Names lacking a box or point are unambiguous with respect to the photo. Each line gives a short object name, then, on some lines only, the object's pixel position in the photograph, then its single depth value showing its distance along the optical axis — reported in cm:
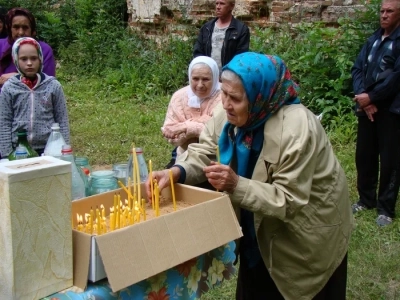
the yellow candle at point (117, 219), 180
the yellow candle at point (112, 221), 179
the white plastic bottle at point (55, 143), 250
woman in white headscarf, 377
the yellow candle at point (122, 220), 181
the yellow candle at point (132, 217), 185
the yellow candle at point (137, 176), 204
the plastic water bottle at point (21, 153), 239
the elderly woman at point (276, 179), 197
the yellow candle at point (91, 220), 176
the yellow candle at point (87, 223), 177
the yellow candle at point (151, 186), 209
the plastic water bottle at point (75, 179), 219
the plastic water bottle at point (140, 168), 236
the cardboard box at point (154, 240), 158
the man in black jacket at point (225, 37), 598
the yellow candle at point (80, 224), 181
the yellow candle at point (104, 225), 175
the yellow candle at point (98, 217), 175
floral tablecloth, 162
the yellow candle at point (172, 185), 211
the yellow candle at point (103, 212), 191
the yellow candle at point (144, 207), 192
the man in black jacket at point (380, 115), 416
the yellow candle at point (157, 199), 198
